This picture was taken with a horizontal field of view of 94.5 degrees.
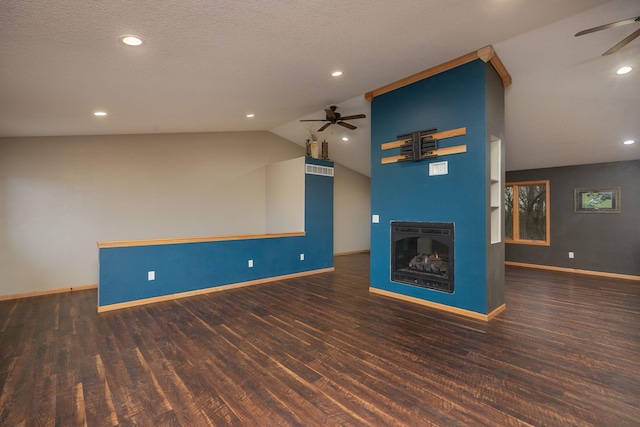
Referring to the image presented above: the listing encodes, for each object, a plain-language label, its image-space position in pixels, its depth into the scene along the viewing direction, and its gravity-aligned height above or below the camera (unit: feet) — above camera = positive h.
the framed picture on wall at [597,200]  19.43 +0.76
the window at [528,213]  22.35 -0.12
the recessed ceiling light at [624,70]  11.34 +5.47
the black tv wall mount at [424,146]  12.51 +3.05
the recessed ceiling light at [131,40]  7.60 +4.54
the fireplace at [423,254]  12.82 -2.02
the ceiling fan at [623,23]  7.56 +4.76
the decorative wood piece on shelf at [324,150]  22.12 +4.68
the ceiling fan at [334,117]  16.92 +5.55
